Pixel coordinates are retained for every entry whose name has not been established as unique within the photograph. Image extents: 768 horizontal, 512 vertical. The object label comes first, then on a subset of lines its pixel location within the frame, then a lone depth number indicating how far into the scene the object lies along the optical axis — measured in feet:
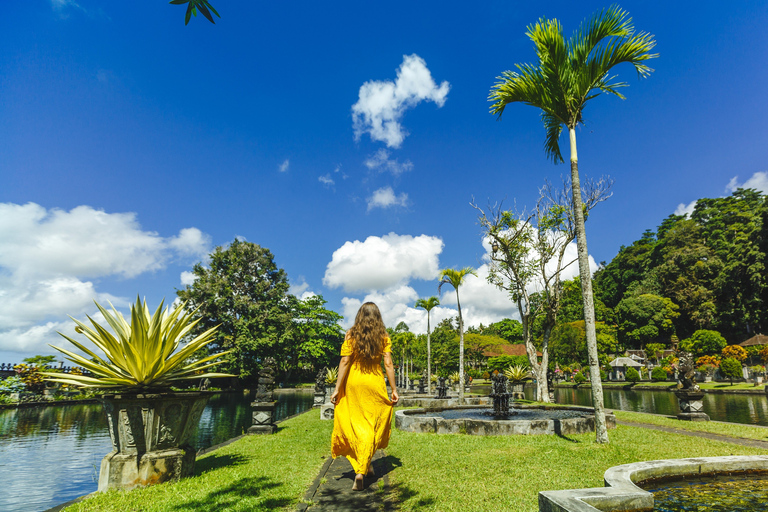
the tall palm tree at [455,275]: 72.43
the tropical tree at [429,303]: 100.47
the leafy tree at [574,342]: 149.18
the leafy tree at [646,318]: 152.15
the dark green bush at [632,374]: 128.73
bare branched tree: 61.72
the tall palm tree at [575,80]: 25.95
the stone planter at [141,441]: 14.30
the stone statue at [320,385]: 56.75
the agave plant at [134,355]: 14.84
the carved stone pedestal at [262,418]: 30.35
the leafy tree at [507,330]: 240.12
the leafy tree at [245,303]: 122.83
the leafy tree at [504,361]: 170.30
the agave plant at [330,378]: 63.63
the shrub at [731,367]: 106.73
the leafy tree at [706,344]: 122.21
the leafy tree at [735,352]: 111.34
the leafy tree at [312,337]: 150.82
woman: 14.93
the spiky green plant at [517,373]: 67.00
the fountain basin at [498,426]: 26.14
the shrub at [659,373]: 123.03
